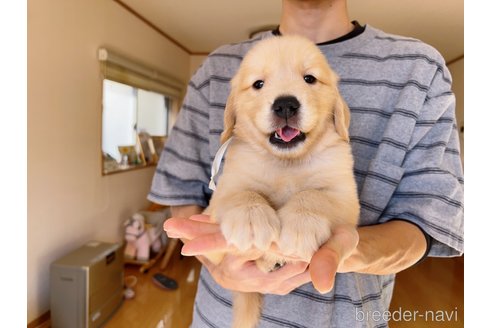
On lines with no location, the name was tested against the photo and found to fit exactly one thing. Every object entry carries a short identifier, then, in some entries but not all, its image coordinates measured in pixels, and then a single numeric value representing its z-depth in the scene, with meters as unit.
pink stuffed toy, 1.64
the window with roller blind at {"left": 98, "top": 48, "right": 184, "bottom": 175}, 1.70
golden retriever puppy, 0.43
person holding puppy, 0.66
